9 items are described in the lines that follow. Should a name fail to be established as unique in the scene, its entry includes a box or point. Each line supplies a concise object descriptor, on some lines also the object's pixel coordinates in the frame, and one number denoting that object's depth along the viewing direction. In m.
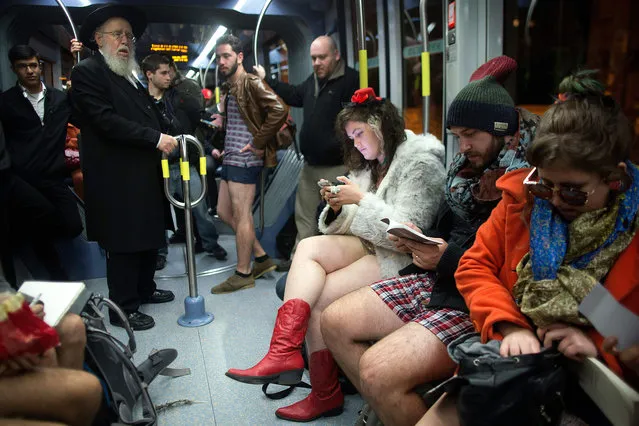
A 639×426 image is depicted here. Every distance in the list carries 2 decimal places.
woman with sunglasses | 1.20
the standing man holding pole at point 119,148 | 2.84
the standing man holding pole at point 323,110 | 3.69
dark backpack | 1.84
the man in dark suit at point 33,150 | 3.27
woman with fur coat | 2.12
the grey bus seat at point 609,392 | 0.99
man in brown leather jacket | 3.66
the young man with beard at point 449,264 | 1.65
